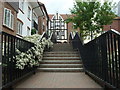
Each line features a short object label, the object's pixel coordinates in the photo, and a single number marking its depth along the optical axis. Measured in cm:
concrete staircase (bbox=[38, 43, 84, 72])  523
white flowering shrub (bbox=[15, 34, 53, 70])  329
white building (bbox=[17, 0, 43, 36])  1102
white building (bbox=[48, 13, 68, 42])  2476
